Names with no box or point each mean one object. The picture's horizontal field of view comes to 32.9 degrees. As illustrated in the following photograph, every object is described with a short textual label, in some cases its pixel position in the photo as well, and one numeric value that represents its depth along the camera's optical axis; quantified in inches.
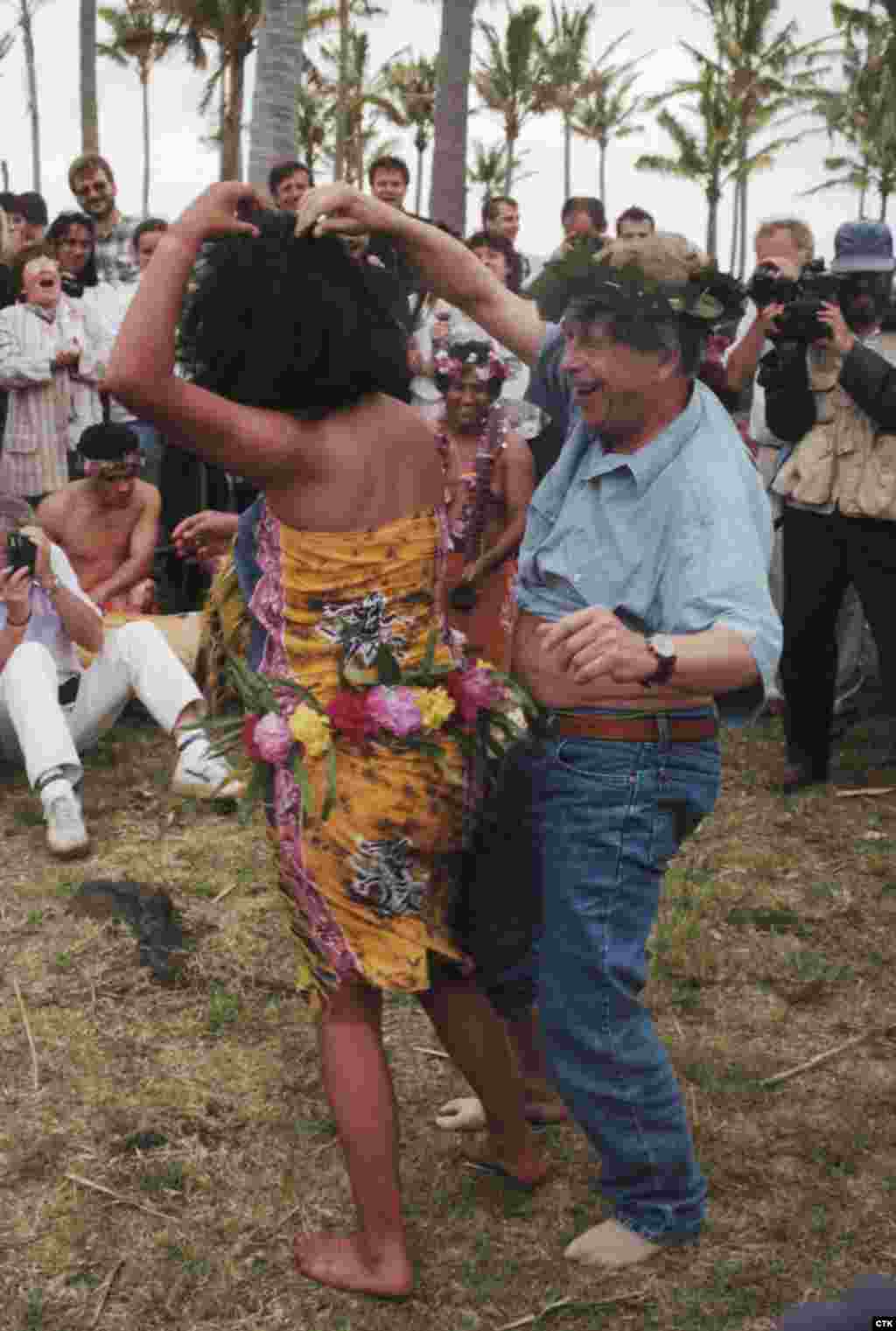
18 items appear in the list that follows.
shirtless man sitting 250.8
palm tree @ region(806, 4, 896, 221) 1430.9
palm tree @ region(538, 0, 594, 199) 1560.0
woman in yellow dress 96.2
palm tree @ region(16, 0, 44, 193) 1304.1
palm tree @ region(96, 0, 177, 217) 1035.3
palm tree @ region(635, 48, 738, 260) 1541.6
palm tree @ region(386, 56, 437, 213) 1504.7
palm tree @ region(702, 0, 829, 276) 1551.4
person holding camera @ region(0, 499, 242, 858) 205.6
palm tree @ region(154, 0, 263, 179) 953.5
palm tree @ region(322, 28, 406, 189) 1134.4
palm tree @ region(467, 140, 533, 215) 1643.8
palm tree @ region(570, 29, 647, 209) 1770.4
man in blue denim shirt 98.3
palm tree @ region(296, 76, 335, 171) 1369.3
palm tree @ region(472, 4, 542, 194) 1464.1
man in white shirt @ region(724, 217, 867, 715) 201.9
